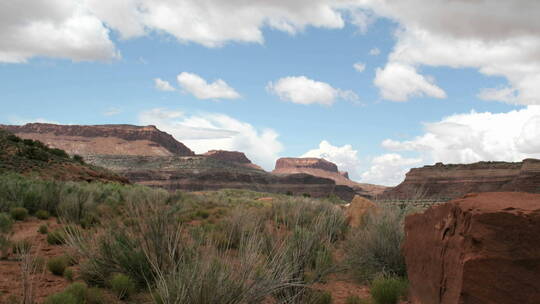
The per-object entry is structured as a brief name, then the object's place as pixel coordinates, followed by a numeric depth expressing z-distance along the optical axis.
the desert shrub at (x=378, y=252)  7.94
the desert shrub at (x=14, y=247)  7.75
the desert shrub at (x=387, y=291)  6.29
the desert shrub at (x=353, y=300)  6.08
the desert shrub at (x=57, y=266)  6.67
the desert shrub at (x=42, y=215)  12.27
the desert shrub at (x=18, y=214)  11.70
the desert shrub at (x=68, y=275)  6.39
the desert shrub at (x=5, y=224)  9.35
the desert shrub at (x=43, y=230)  9.99
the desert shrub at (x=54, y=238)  8.98
